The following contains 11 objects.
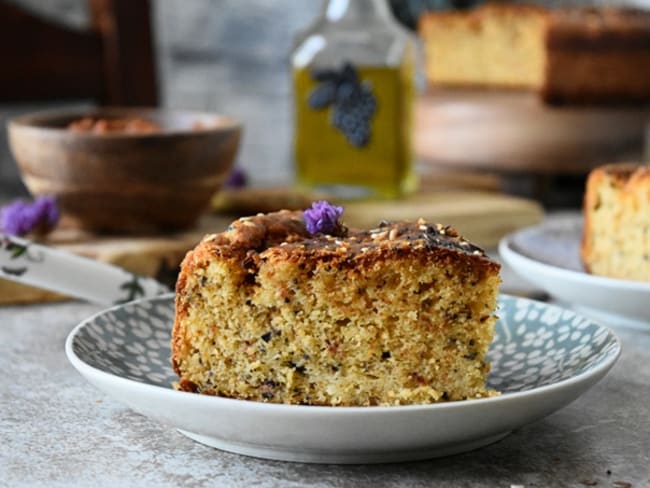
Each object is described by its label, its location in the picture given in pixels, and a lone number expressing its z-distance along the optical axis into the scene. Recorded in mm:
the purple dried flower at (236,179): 824
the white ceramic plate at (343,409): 338
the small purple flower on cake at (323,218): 420
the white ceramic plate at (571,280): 508
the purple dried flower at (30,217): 629
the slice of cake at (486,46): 892
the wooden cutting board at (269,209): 620
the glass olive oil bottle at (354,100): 769
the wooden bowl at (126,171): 643
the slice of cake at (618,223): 551
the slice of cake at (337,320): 382
